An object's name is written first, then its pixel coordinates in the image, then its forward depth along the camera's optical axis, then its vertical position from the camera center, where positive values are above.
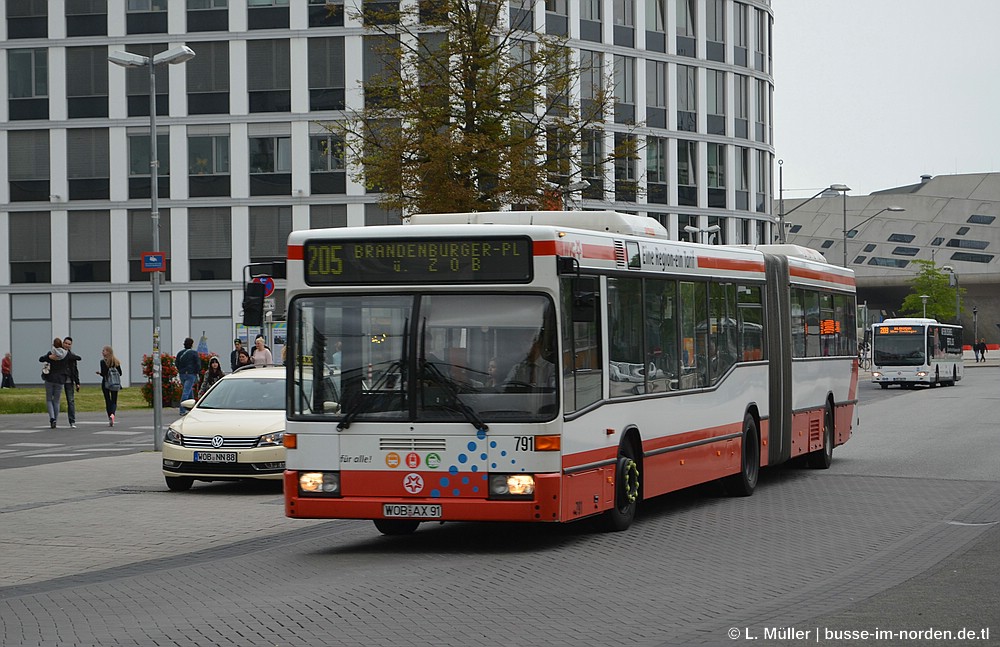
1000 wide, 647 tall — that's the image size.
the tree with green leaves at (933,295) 105.44 +3.40
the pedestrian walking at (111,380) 34.31 -0.54
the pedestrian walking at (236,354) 32.28 +0.01
